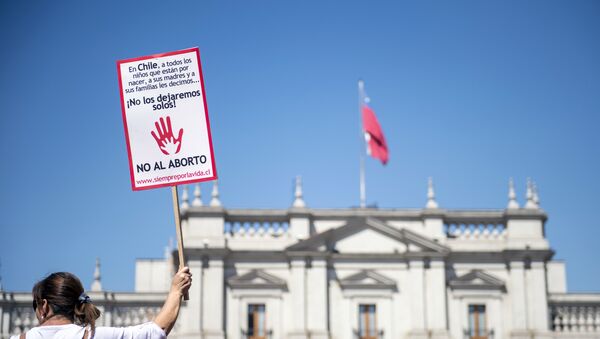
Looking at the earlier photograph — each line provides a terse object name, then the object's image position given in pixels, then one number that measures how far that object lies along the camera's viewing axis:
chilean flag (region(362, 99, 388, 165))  42.19
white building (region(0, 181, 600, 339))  37.88
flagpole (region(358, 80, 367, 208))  40.78
